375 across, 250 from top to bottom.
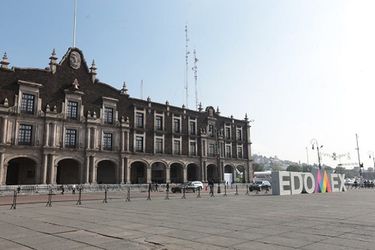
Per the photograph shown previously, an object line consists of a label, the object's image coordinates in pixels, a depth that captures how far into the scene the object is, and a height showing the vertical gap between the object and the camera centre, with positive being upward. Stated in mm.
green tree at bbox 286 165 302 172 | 160675 +4814
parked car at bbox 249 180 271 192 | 43775 -1036
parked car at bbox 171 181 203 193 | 43188 -994
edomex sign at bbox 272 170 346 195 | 34719 -456
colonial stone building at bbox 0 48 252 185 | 43438 +7062
